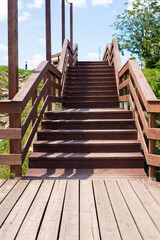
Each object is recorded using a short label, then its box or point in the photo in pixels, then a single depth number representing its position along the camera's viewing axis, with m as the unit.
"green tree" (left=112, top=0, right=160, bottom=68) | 13.01
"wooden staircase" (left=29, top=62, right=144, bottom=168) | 3.69
